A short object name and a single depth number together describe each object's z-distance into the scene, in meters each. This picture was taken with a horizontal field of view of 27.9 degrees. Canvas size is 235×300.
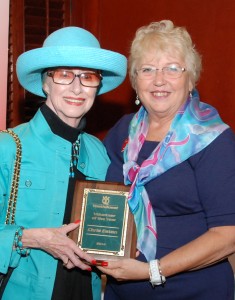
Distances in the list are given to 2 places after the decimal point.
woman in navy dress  1.77
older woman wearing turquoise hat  1.80
